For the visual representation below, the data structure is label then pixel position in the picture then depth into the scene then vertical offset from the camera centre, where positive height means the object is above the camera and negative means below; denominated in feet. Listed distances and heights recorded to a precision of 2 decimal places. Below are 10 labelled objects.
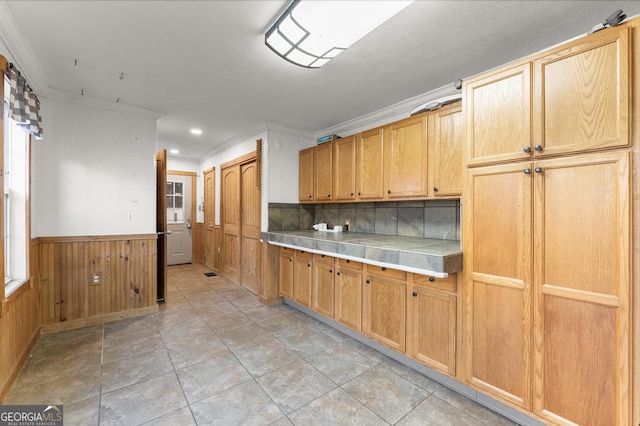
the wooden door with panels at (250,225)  13.03 -0.73
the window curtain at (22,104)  6.07 +2.64
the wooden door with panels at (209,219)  18.08 -0.51
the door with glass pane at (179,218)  19.81 -0.49
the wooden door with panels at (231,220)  15.03 -0.53
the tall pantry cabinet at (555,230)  4.22 -0.35
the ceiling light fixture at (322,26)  4.56 +3.54
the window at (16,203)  7.18 +0.25
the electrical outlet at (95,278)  9.78 -2.49
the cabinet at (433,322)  6.18 -2.73
